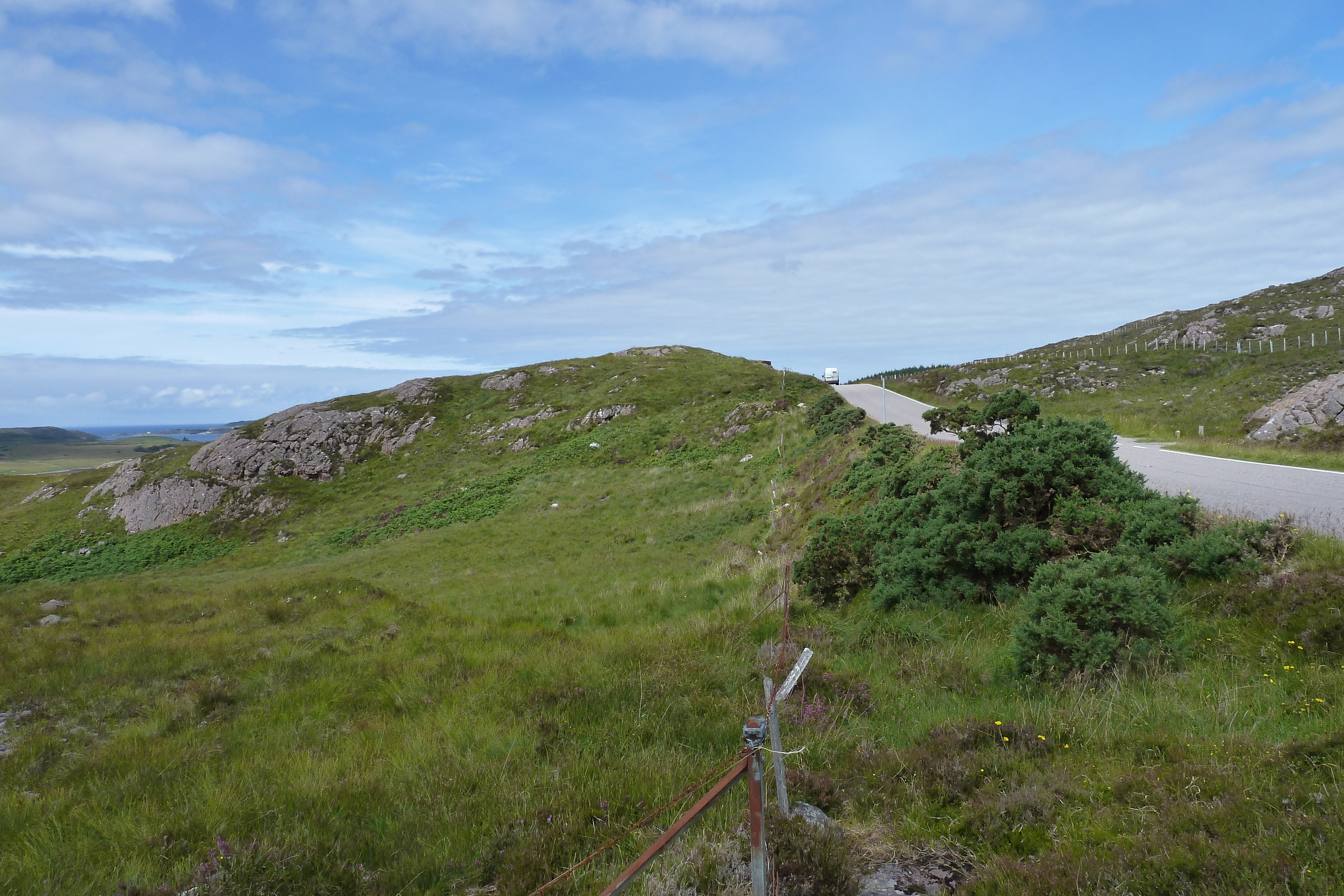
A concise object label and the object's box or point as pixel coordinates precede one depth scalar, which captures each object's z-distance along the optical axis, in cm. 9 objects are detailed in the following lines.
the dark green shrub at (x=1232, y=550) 761
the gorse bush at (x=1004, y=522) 868
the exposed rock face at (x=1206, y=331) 6316
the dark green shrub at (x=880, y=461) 1603
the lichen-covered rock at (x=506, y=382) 6431
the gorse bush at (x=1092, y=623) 641
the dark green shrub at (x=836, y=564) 1097
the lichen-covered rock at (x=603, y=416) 5056
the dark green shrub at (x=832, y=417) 2817
